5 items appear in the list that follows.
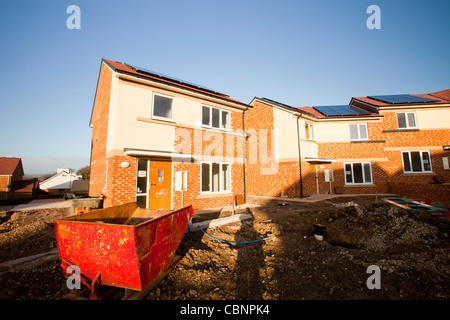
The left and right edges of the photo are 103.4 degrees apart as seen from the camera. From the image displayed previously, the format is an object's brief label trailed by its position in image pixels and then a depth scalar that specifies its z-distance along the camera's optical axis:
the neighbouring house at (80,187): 17.76
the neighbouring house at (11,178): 31.44
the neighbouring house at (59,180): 42.75
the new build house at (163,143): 7.45
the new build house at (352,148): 13.52
